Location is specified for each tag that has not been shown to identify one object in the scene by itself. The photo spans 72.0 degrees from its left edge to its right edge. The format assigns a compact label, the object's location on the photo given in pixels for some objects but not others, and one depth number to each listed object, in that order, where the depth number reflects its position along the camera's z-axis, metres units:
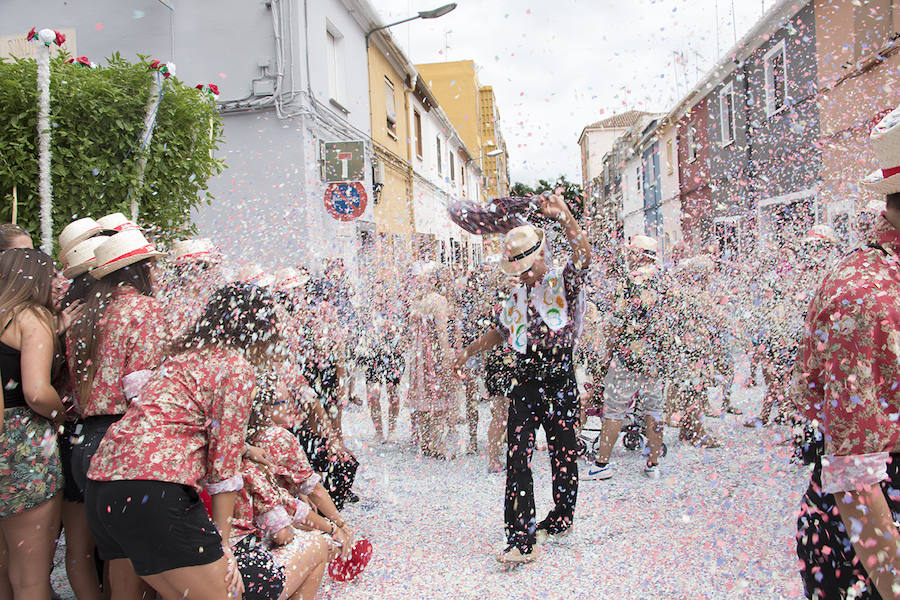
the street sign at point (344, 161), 8.59
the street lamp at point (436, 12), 7.16
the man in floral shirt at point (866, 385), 1.33
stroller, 5.26
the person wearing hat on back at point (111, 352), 2.40
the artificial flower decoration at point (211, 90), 4.13
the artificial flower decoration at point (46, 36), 3.18
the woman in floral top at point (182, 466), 1.94
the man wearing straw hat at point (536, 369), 3.28
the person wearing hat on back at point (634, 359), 4.55
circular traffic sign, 7.56
